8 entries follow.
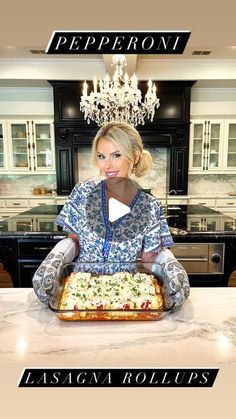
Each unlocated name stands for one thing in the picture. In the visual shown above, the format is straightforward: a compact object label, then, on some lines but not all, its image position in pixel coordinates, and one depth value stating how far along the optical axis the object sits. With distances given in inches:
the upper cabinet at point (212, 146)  205.9
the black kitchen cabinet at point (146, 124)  191.9
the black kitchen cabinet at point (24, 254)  88.6
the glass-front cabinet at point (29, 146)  205.3
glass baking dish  32.4
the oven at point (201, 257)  92.1
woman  50.8
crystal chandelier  125.5
